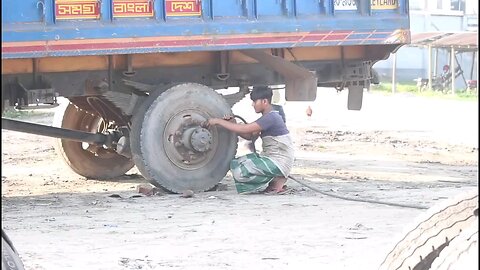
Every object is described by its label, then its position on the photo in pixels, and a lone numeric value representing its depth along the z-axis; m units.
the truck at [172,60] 9.12
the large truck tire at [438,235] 3.55
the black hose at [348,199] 8.49
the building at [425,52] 37.38
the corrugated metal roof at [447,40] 28.27
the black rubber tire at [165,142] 9.61
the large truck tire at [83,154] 11.23
